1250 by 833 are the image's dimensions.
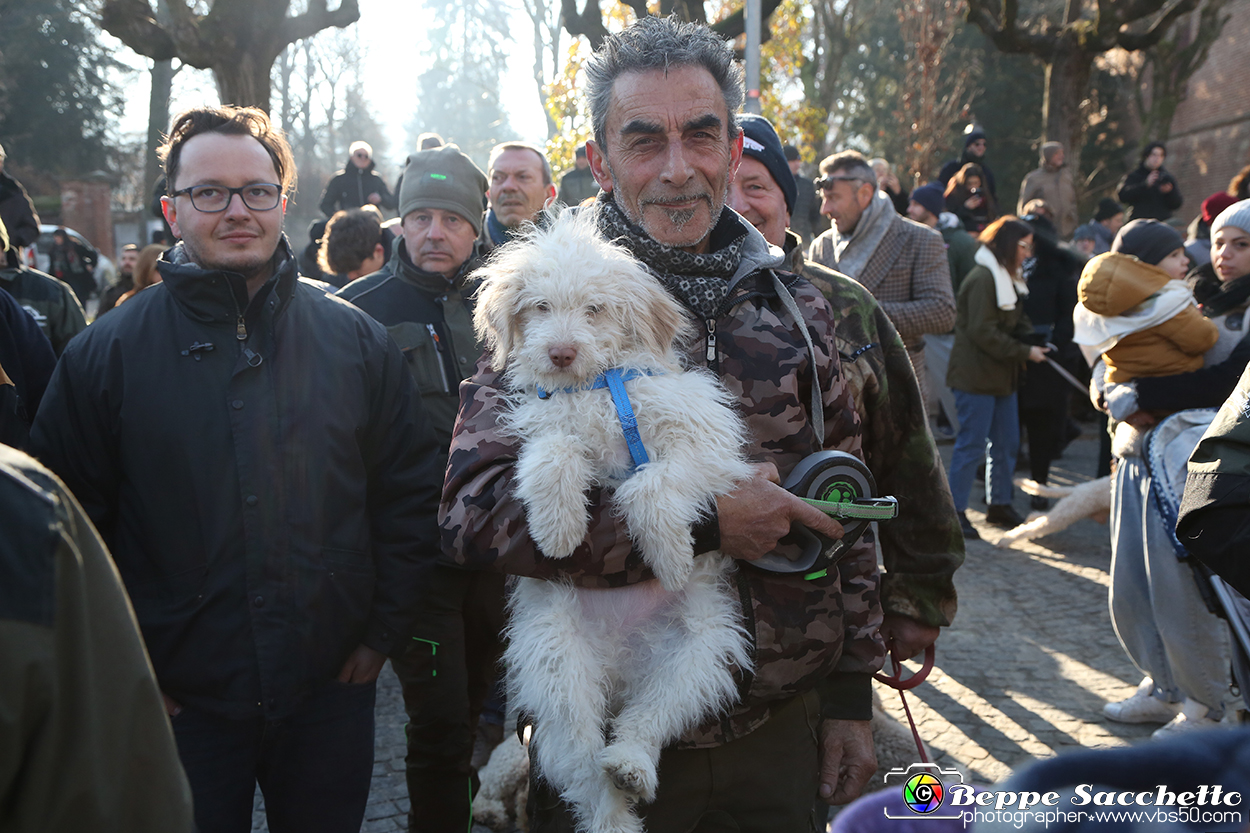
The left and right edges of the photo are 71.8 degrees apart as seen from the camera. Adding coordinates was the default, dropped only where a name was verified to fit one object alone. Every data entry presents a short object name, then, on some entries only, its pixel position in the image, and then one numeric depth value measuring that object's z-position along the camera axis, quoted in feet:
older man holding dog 6.30
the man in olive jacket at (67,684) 3.22
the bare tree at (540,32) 106.22
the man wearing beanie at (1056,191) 46.44
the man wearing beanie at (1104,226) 43.78
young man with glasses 7.70
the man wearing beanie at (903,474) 8.56
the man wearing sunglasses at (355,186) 36.50
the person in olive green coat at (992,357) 24.54
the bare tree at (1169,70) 63.87
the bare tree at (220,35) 31.14
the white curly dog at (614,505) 6.19
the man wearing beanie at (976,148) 40.04
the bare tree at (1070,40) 48.34
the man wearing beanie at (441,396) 11.12
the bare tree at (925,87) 64.59
